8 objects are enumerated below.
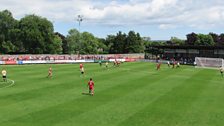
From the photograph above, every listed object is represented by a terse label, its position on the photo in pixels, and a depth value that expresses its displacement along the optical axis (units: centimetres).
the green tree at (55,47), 10203
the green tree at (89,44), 12128
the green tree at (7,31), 9761
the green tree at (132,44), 12297
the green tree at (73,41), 12317
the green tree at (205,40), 14282
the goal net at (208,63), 6323
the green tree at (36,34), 9780
